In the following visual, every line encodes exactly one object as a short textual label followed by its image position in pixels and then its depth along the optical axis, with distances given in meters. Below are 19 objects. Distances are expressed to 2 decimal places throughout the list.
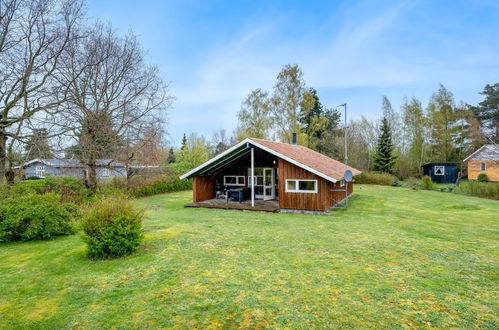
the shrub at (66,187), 14.37
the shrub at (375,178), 28.09
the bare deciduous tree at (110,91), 14.83
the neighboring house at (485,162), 27.28
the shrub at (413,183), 24.61
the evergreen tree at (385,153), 30.95
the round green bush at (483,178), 27.67
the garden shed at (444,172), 29.58
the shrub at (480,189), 17.62
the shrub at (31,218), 7.95
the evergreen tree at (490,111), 34.69
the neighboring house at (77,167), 14.44
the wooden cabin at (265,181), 12.55
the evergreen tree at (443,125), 32.16
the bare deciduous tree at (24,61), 10.25
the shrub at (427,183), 23.56
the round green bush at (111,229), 6.16
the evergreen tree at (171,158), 49.47
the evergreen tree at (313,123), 29.53
